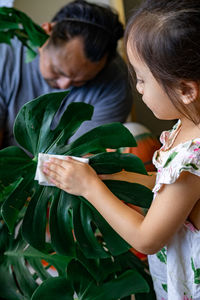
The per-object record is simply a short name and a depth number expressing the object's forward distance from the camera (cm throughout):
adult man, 144
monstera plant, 78
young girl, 63
